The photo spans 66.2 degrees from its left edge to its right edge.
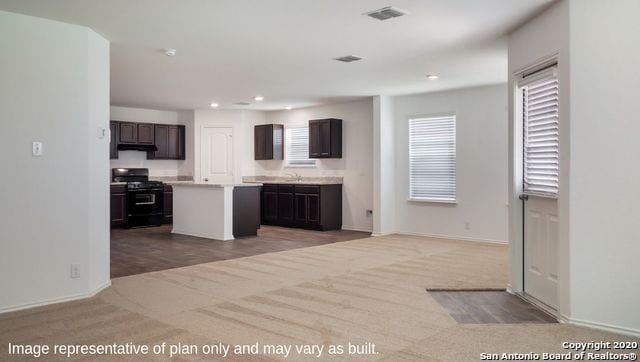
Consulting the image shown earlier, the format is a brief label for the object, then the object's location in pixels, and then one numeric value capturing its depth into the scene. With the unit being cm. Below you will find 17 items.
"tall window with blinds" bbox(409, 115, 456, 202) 873
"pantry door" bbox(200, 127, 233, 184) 1122
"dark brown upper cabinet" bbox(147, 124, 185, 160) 1089
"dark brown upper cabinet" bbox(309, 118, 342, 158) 1008
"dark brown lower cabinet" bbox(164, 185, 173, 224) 1083
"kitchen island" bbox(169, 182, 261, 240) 852
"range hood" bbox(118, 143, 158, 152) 1032
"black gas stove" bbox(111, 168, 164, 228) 1007
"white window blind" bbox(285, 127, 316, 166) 1098
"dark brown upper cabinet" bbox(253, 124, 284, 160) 1119
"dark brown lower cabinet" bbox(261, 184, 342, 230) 980
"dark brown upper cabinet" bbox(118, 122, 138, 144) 1034
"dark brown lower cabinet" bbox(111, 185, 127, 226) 997
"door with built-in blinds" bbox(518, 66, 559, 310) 420
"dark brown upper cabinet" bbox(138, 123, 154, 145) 1063
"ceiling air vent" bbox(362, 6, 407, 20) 432
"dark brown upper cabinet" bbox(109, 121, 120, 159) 1020
